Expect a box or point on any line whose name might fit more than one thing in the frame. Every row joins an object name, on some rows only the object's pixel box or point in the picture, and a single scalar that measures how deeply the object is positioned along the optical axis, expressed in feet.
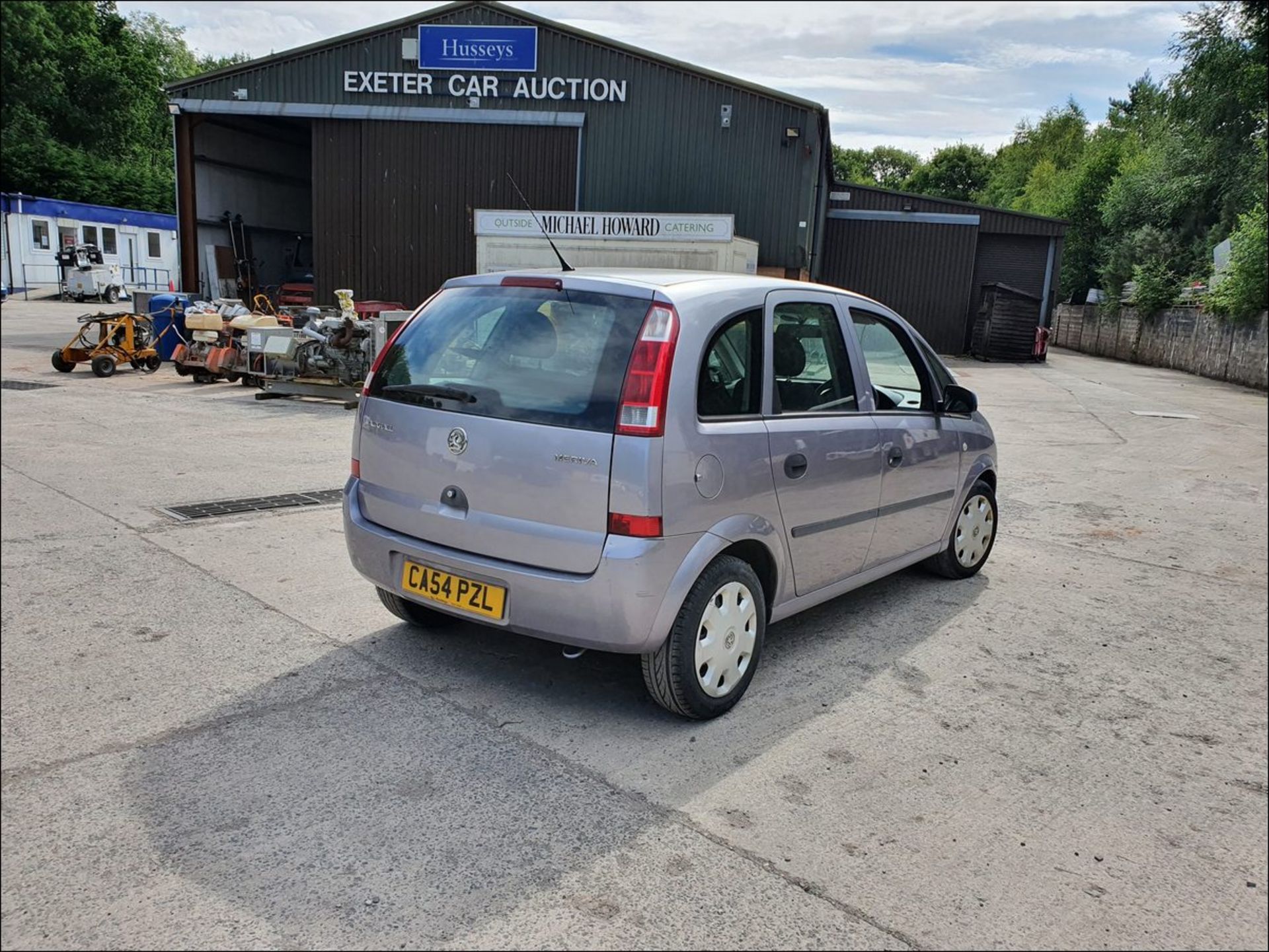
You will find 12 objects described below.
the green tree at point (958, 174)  246.88
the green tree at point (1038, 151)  214.69
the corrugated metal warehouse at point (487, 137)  66.44
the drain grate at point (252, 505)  19.99
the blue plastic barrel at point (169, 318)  48.98
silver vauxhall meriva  10.53
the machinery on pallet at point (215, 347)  43.24
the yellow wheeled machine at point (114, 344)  42.88
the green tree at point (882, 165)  307.37
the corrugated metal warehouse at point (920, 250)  88.17
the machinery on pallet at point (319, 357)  39.50
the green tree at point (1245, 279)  39.52
